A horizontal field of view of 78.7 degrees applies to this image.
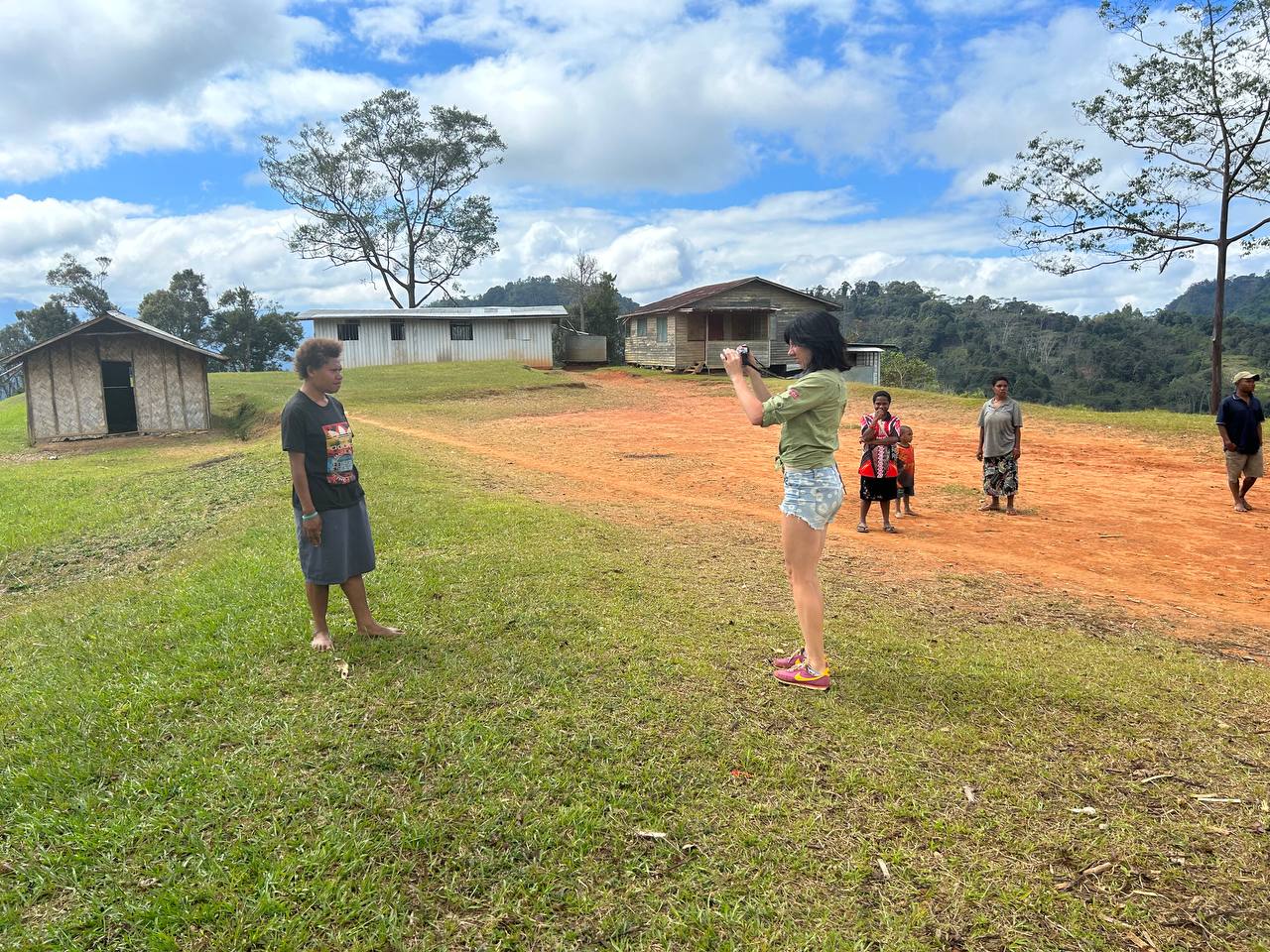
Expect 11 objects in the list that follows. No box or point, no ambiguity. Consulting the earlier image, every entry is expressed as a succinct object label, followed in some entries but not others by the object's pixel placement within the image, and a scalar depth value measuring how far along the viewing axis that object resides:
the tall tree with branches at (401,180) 43.09
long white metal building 35.91
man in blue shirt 9.40
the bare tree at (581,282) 51.90
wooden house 34.06
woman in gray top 9.43
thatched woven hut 20.11
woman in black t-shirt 4.16
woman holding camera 3.75
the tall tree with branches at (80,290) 46.88
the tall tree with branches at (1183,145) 19.78
